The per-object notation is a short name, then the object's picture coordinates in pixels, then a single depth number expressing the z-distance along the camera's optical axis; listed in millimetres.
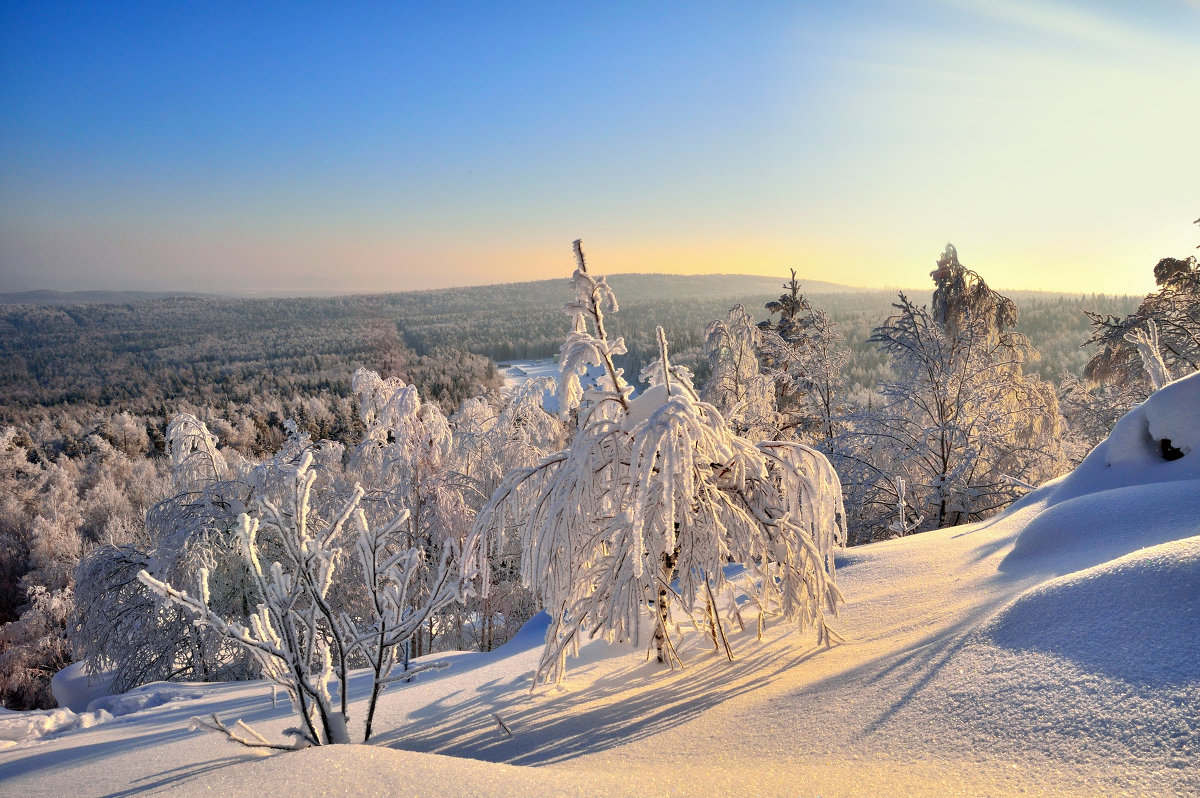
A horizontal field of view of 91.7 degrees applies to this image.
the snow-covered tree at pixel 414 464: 12117
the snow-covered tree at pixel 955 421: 11023
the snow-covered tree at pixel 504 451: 14320
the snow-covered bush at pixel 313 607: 2615
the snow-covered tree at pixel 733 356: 15734
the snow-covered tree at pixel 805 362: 15789
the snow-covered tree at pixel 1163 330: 11781
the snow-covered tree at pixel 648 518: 3812
